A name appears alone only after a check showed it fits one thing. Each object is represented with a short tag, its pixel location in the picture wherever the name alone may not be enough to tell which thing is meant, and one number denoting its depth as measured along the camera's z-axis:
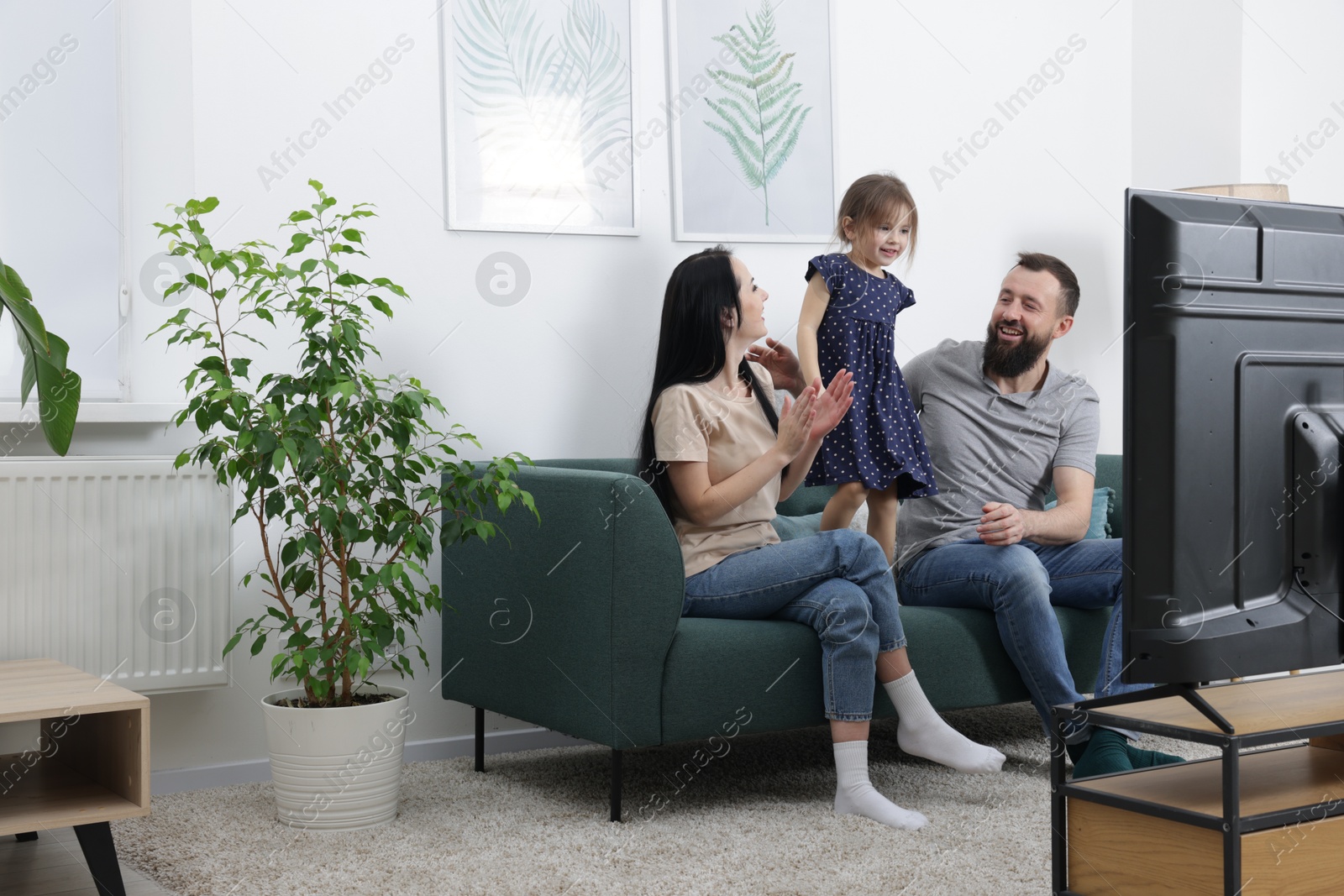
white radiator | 2.34
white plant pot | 2.25
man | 2.46
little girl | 2.70
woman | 2.27
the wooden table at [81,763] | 1.82
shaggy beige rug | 1.91
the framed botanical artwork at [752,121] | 3.12
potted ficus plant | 2.17
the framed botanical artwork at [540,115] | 2.85
